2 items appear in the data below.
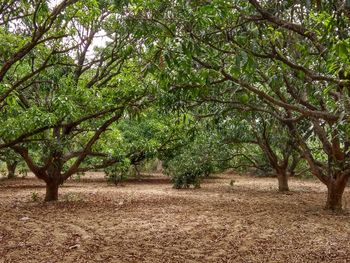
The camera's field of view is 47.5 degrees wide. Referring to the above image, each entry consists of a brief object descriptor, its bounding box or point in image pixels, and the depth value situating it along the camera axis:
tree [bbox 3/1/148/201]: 9.12
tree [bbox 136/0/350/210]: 4.28
